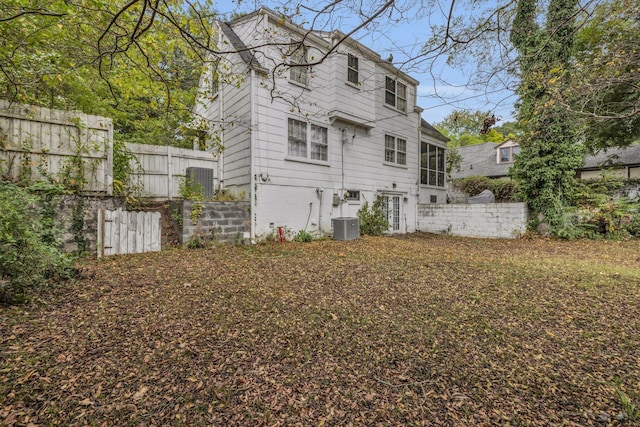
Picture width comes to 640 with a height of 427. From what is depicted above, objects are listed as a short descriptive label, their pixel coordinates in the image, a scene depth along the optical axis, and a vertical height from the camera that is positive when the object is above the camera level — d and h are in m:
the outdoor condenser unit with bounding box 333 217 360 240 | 8.43 -0.37
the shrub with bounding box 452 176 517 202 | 16.23 +1.87
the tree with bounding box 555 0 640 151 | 3.74 +2.38
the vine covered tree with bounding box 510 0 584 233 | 8.10 +1.78
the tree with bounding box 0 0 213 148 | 3.88 +2.90
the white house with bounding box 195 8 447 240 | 7.42 +2.35
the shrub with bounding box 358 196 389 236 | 9.64 -0.10
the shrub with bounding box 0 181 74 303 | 2.77 -0.42
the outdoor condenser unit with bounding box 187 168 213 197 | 7.22 +1.04
